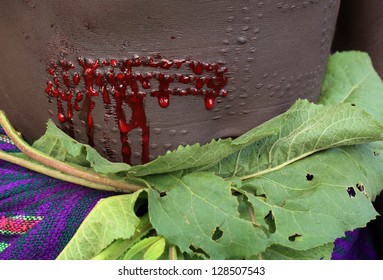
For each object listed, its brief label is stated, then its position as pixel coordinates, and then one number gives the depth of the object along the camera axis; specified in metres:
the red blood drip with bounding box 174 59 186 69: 0.66
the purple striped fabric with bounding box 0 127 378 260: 0.70
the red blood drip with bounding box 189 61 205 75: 0.67
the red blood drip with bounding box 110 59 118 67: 0.66
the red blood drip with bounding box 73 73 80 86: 0.69
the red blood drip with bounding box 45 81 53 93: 0.71
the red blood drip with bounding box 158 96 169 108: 0.69
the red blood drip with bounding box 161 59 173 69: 0.66
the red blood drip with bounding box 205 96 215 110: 0.70
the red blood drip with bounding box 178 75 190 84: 0.68
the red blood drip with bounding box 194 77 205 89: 0.68
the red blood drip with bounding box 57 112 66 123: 0.73
